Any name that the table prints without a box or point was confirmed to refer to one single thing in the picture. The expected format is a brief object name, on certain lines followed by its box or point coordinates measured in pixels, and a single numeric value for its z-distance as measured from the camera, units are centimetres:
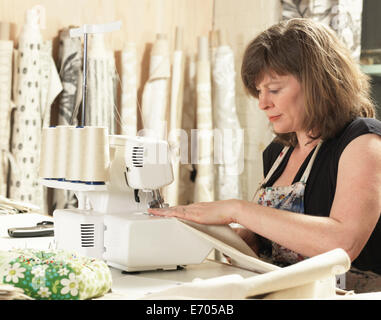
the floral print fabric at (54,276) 111
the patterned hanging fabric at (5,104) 295
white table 130
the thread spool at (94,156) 154
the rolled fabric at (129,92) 335
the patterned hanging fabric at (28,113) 299
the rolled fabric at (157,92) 342
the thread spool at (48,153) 160
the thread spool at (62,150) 157
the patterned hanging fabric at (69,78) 312
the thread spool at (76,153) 155
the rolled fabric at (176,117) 352
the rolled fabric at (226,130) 361
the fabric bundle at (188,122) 366
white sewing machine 147
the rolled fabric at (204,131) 355
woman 155
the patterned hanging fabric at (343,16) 302
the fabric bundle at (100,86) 314
